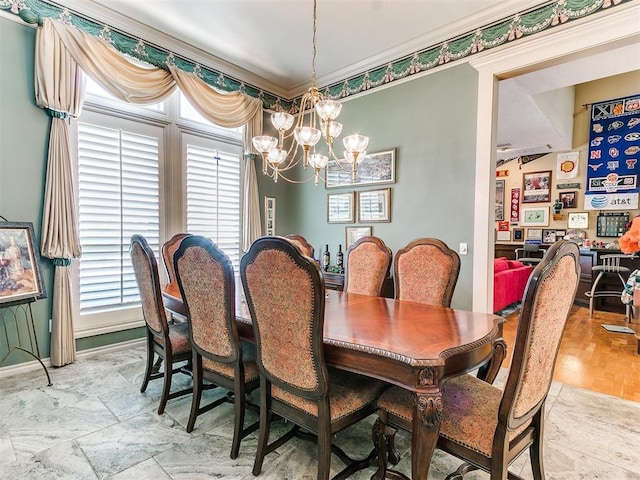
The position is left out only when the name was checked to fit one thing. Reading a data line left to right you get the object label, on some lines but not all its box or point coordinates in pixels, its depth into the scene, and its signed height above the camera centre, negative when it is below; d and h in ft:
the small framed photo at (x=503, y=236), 26.08 -0.45
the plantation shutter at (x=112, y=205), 10.22 +0.75
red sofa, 15.90 -2.66
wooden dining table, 4.03 -1.62
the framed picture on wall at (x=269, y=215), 15.48 +0.65
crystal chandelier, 7.22 +2.19
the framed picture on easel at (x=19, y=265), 8.11 -0.98
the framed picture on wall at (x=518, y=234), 25.41 -0.28
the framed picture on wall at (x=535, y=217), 24.12 +1.04
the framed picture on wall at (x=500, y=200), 26.58 +2.49
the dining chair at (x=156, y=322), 6.91 -2.11
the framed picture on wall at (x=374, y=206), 12.67 +0.96
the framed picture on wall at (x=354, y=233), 13.38 -0.16
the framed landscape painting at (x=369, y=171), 12.55 +2.38
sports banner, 19.77 +4.80
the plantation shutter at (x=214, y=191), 12.76 +1.52
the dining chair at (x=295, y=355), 4.48 -1.88
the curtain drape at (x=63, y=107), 9.03 +3.43
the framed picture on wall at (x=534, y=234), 24.36 -0.26
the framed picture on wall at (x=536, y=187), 24.03 +3.30
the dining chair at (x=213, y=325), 5.70 -1.80
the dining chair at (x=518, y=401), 3.70 -2.39
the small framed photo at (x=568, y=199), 22.61 +2.23
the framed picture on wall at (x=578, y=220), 21.94 +0.75
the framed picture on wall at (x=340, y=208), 13.86 +0.95
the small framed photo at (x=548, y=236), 23.33 -0.38
